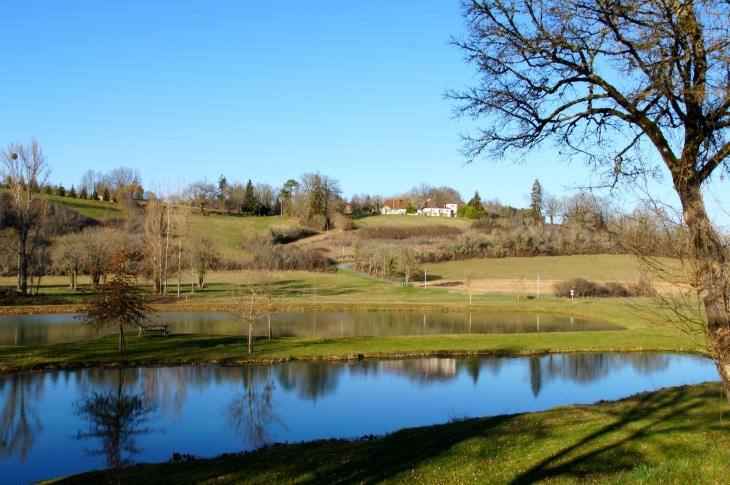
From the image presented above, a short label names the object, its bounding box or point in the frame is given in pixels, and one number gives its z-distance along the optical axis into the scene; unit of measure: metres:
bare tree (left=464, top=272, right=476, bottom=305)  55.34
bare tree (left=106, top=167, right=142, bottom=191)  127.38
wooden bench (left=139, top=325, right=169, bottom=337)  28.12
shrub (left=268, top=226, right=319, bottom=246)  90.00
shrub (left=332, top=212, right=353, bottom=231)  102.62
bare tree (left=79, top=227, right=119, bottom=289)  52.16
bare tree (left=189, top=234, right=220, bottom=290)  57.06
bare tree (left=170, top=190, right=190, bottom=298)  53.47
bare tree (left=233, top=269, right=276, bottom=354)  25.22
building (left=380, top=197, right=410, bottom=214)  161.85
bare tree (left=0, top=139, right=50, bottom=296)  46.92
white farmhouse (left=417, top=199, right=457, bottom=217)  155.88
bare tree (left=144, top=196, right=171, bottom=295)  52.25
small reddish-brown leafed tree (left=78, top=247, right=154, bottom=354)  22.75
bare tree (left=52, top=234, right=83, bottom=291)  54.56
